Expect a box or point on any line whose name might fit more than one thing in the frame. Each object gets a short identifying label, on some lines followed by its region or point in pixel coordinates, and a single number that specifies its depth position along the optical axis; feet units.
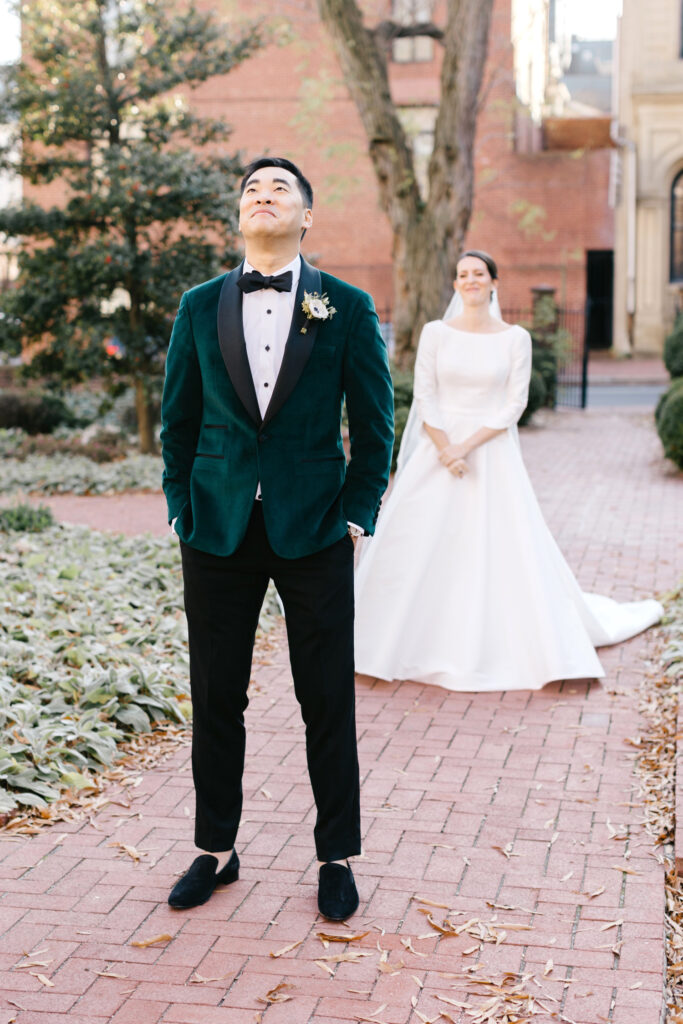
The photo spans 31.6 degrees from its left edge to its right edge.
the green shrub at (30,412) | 55.83
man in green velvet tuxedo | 11.58
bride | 19.75
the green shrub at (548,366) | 65.41
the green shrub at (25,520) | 31.04
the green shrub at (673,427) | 41.42
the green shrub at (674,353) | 57.72
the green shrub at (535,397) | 58.29
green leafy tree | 45.65
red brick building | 94.38
